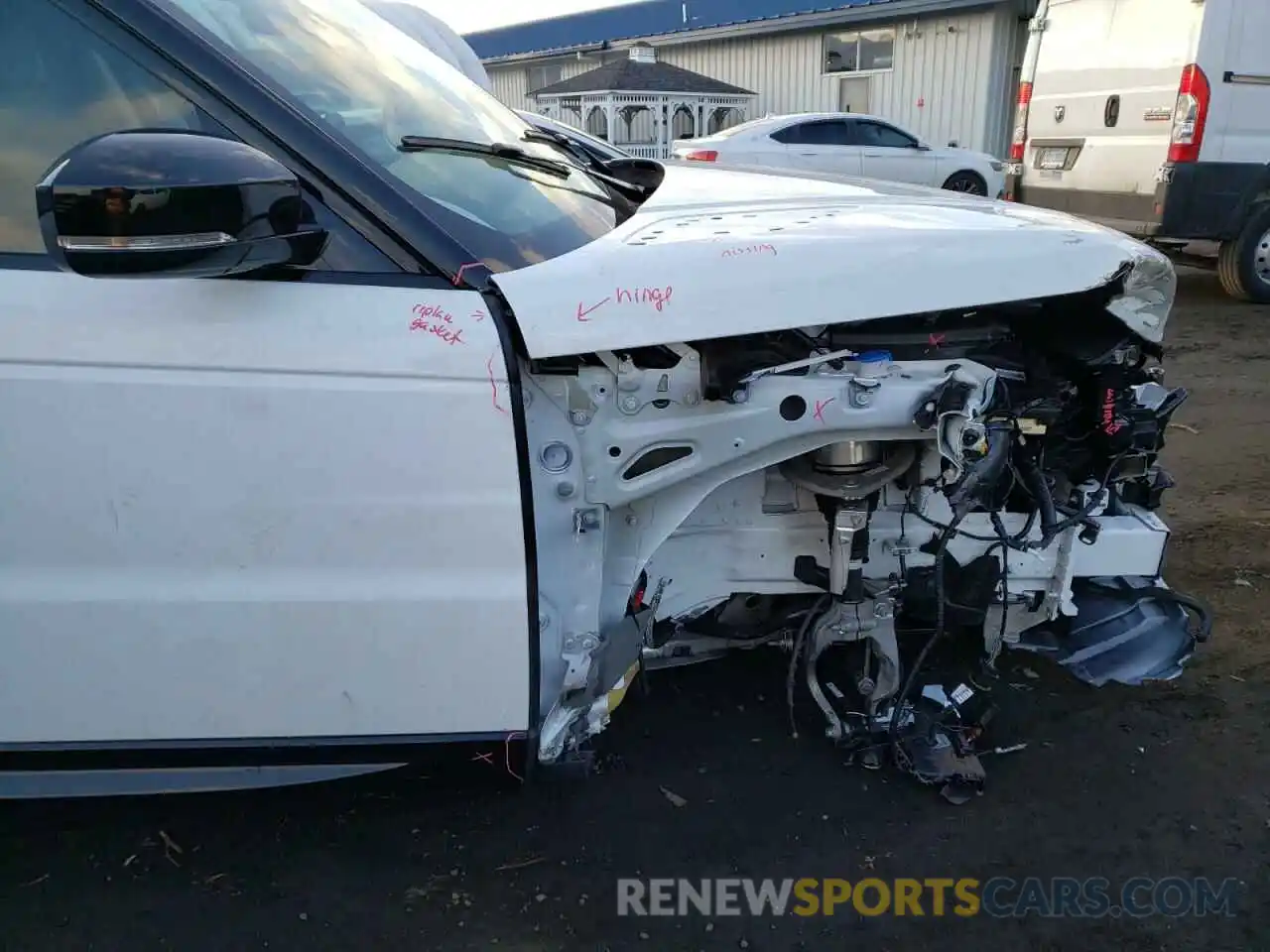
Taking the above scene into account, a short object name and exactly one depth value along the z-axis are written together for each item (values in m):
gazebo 20.33
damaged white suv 1.69
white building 17.05
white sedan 13.06
